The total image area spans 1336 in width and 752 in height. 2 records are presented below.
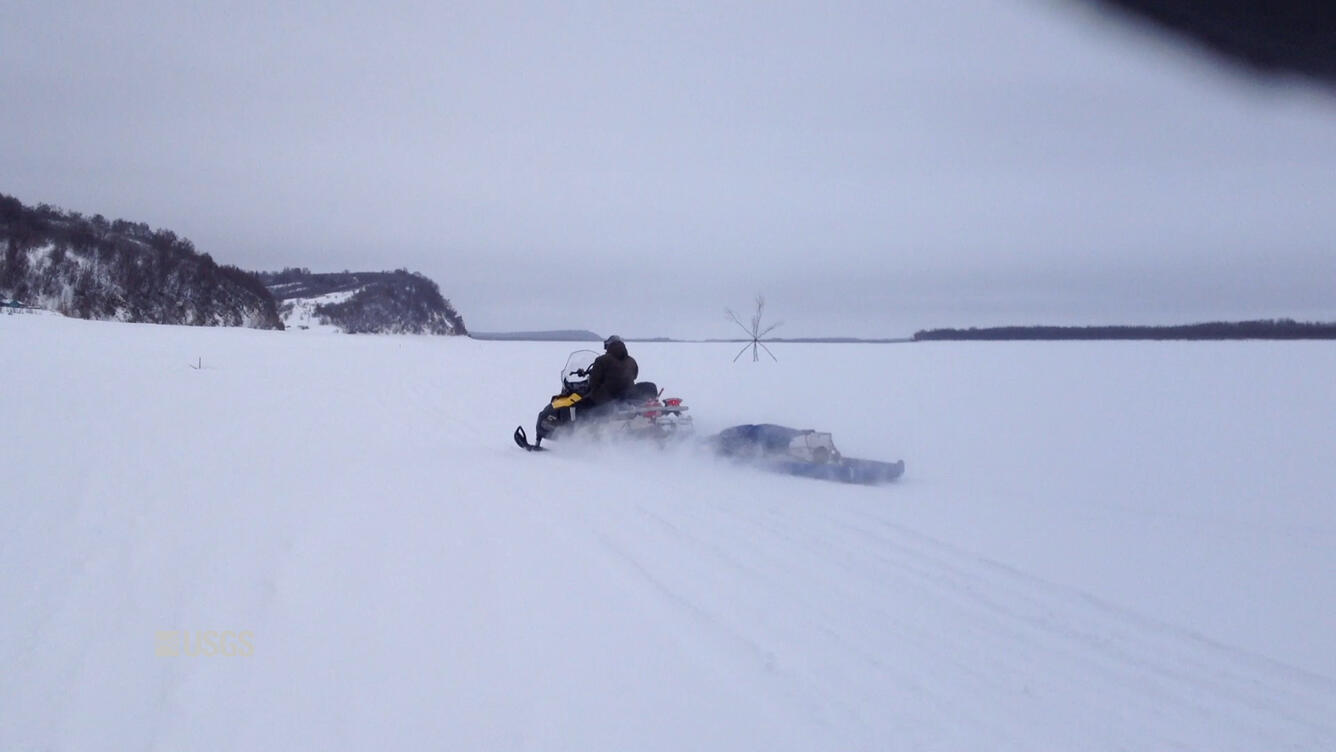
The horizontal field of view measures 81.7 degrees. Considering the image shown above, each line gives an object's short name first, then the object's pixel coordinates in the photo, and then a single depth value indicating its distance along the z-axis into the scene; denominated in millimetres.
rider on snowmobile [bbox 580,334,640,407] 9625
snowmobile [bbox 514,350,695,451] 9188
